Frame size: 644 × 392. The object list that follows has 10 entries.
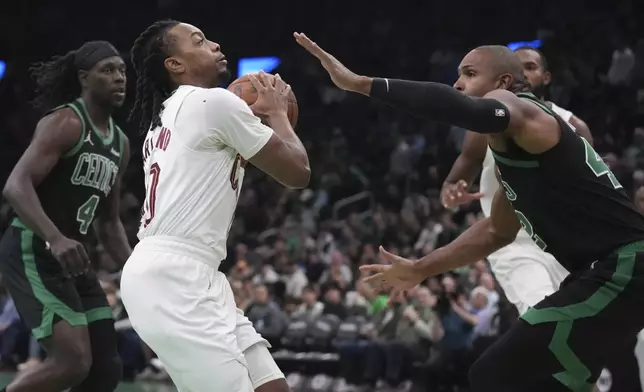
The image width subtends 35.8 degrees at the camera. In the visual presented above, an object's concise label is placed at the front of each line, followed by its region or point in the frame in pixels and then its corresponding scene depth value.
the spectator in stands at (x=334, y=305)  11.27
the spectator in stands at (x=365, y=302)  11.04
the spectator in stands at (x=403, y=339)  9.75
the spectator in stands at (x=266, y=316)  11.50
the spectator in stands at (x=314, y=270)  13.25
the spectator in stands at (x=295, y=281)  12.77
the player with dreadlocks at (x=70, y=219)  4.76
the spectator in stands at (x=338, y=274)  12.05
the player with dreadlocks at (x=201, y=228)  3.41
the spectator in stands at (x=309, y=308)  11.48
